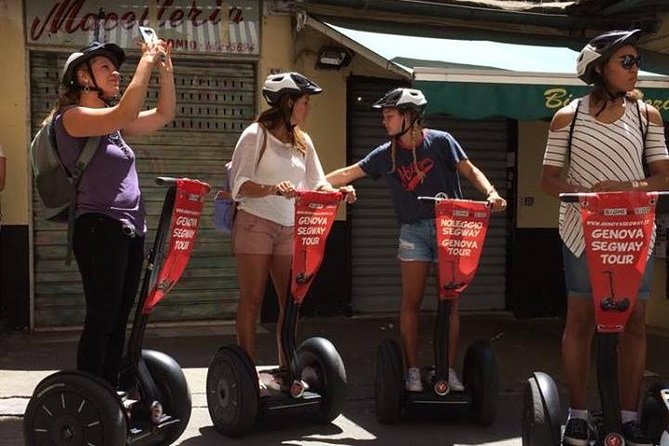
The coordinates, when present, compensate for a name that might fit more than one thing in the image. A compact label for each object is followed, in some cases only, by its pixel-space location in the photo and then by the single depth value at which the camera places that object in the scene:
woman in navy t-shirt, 4.70
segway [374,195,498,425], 4.41
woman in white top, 4.46
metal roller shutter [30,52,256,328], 7.45
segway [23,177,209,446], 3.48
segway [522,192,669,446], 3.33
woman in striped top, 3.65
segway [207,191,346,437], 4.32
